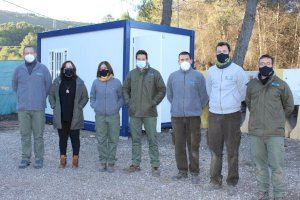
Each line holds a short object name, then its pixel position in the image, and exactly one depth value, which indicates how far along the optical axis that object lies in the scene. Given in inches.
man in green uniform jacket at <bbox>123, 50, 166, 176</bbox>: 262.8
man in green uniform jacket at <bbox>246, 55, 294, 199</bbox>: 204.5
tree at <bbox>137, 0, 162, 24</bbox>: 838.5
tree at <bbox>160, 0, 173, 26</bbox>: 647.1
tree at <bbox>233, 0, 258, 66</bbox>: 553.0
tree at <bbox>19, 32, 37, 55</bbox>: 2068.0
